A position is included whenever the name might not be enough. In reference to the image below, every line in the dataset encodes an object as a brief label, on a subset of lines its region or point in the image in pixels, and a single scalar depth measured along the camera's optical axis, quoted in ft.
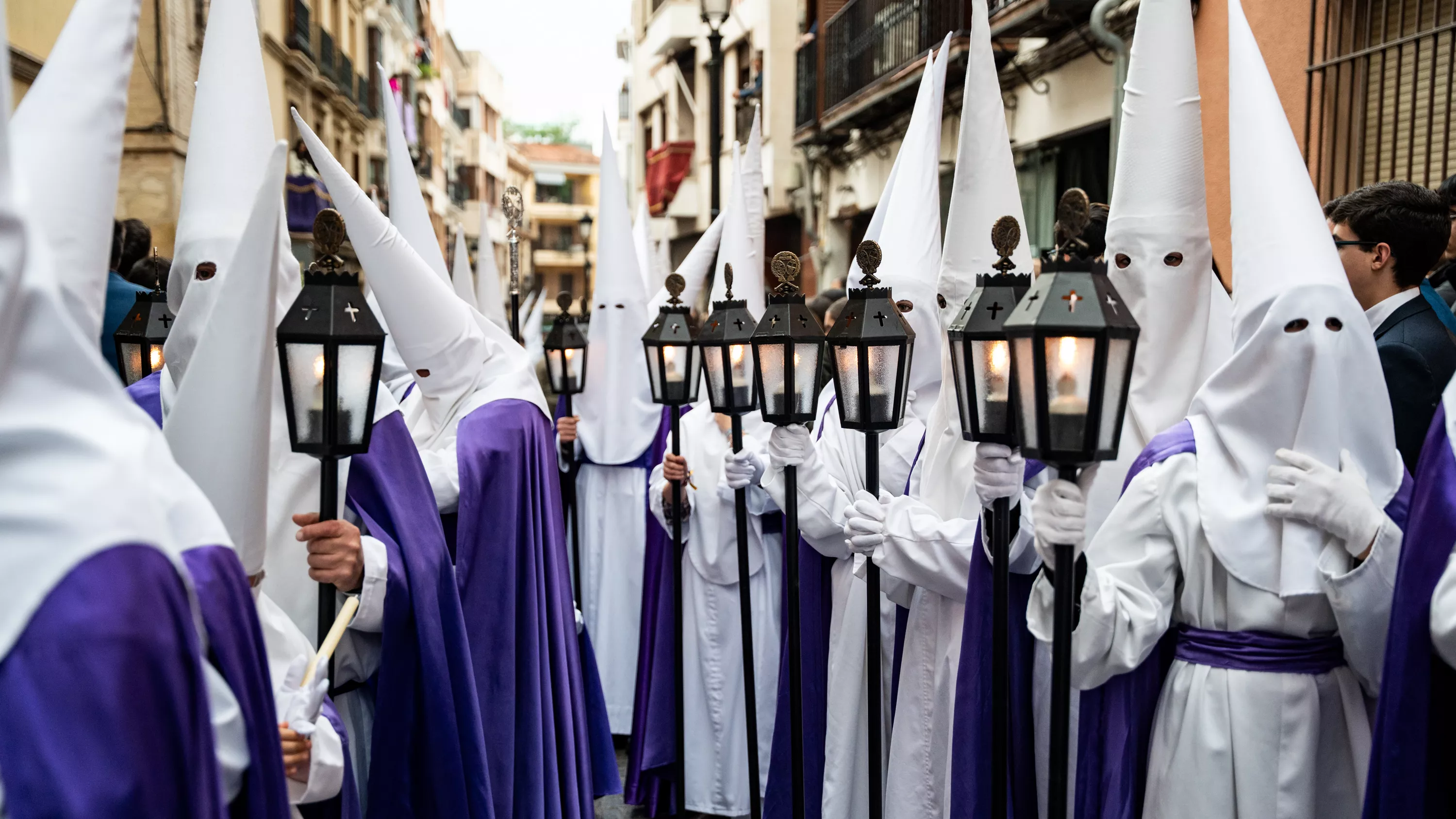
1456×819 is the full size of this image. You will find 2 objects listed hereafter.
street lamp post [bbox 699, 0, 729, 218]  32.58
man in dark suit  12.40
